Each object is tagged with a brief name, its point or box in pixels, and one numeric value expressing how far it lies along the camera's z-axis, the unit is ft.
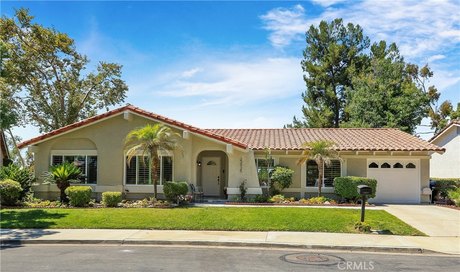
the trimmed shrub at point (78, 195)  64.59
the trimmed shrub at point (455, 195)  71.24
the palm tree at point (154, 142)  63.93
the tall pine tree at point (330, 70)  146.82
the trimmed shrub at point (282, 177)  73.20
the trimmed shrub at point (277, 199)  70.38
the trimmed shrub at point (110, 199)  64.90
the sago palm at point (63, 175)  68.44
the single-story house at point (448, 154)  96.12
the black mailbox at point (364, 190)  46.65
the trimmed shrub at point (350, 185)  69.87
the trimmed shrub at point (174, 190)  64.67
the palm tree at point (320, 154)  70.74
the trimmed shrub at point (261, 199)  70.38
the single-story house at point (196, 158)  72.18
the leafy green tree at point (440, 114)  139.03
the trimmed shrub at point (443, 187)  79.25
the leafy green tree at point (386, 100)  122.42
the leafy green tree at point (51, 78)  112.68
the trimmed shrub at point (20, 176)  69.31
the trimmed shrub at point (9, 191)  63.93
